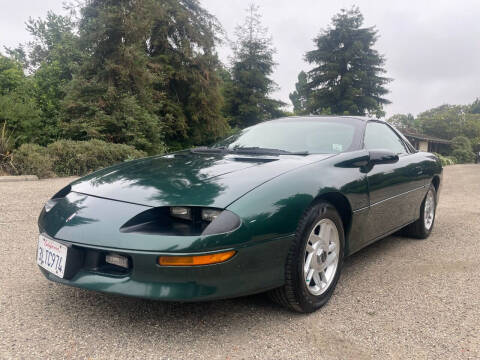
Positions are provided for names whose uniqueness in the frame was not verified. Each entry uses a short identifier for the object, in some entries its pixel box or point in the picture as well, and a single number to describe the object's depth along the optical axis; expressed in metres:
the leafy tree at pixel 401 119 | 69.72
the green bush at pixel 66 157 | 8.01
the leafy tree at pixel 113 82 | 12.20
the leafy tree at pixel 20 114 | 10.84
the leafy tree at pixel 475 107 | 85.34
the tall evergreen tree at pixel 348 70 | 31.83
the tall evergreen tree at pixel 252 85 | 27.14
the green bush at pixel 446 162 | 26.20
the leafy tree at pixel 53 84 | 12.60
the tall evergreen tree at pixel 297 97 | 66.99
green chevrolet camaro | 1.85
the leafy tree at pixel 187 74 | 19.88
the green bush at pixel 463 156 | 34.28
